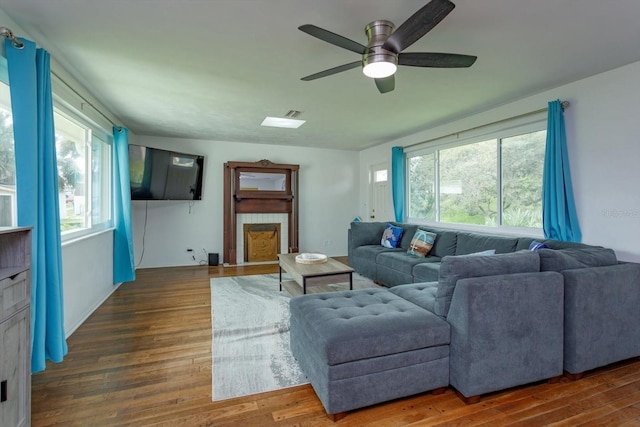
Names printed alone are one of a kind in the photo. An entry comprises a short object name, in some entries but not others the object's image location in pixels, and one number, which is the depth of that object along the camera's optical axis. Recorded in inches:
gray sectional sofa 71.1
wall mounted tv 186.7
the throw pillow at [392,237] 195.9
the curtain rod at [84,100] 106.3
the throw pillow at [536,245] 118.9
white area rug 84.6
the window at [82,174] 120.6
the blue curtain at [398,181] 221.6
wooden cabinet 56.9
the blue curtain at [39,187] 77.2
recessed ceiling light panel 182.1
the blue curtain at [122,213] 167.9
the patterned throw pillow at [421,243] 169.5
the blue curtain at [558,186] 123.3
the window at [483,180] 143.9
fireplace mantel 240.7
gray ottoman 69.1
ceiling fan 67.5
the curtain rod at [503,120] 125.6
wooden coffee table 129.1
